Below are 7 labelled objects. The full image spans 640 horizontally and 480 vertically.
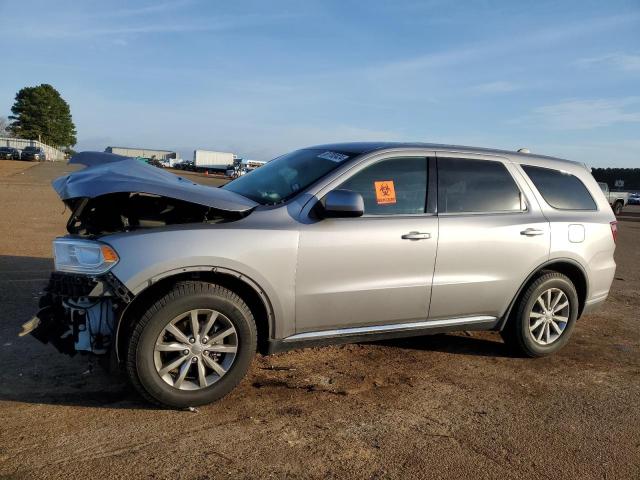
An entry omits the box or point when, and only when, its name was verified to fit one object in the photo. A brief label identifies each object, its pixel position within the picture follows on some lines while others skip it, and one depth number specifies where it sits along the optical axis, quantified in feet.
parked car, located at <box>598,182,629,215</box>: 99.18
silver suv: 11.12
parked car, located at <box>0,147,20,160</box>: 168.55
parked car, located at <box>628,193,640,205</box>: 176.65
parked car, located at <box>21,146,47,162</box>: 171.01
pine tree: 281.89
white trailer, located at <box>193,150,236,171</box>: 270.87
